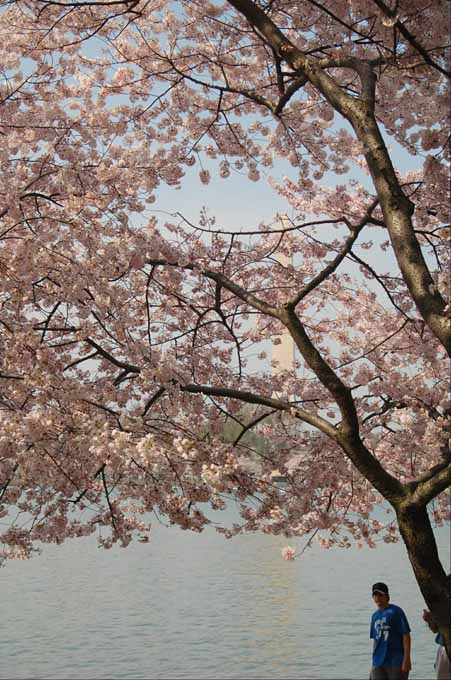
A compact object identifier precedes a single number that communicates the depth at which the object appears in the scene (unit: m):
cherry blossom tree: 4.77
